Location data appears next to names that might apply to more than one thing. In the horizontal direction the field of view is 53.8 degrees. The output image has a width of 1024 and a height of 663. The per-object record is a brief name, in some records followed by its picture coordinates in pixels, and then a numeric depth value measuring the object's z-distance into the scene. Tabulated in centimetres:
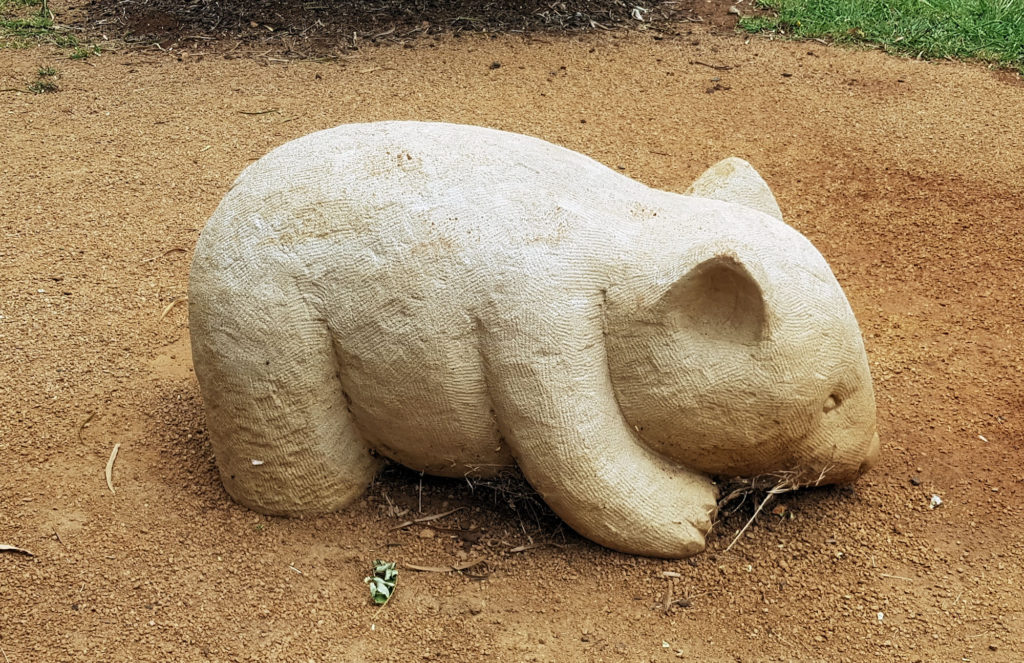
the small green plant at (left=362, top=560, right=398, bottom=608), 358
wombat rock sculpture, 337
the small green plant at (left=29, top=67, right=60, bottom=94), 795
